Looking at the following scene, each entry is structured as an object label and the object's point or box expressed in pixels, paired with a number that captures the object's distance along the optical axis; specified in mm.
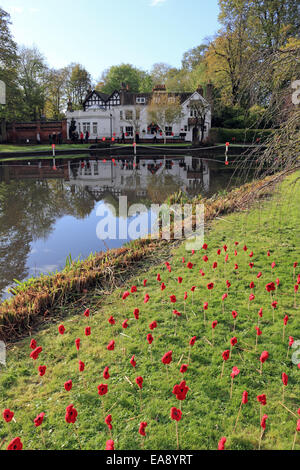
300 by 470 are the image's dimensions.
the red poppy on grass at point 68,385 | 2350
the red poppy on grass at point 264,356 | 2535
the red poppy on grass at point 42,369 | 2607
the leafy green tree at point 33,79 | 47656
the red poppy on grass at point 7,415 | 2100
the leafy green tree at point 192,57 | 63916
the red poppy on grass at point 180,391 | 2163
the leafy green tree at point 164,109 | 39625
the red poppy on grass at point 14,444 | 1827
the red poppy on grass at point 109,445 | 1909
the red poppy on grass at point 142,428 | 2120
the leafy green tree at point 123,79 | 64006
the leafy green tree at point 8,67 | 37625
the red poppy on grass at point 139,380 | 2486
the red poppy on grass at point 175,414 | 2025
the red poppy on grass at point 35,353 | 2743
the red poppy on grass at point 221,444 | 1892
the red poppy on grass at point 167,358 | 2475
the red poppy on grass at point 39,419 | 2132
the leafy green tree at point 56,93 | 53500
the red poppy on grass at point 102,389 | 2279
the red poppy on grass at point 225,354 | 2492
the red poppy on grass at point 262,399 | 2205
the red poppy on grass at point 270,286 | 3518
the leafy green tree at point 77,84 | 58625
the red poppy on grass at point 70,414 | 2089
